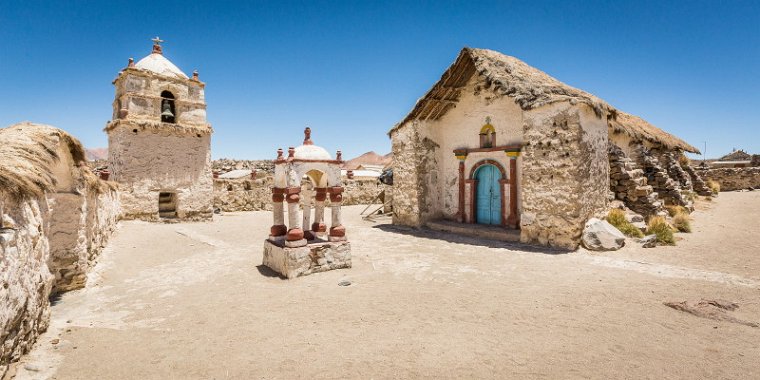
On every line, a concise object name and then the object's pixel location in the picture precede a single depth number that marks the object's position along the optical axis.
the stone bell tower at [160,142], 13.66
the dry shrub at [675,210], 11.79
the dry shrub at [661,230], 9.01
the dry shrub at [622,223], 9.38
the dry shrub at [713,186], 19.62
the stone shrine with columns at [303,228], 7.05
